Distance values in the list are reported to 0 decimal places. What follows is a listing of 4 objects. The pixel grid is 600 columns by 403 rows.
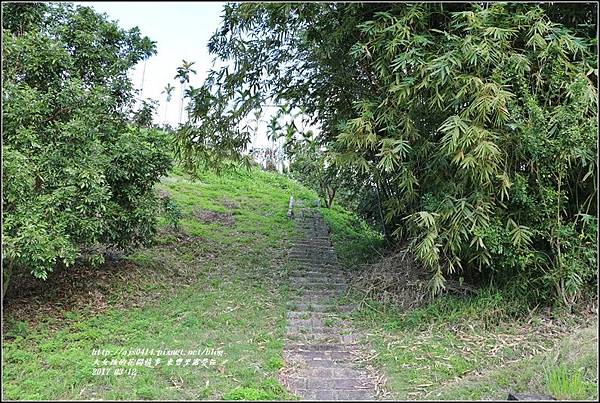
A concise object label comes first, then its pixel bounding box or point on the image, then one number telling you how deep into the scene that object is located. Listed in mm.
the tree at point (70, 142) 3697
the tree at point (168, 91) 14777
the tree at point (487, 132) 3727
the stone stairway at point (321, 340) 3439
